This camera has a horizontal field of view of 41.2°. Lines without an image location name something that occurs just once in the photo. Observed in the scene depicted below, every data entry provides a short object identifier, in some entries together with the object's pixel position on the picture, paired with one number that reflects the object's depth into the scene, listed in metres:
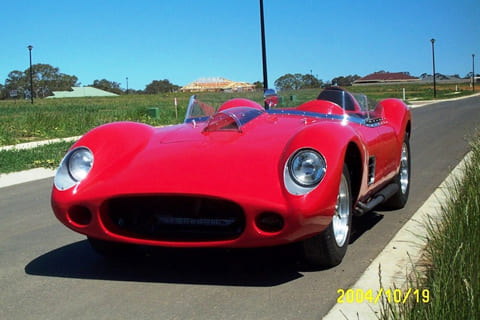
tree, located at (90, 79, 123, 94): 156.00
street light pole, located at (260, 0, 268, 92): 19.38
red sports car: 3.78
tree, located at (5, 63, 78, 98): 133.75
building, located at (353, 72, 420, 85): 114.55
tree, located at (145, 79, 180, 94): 151.88
